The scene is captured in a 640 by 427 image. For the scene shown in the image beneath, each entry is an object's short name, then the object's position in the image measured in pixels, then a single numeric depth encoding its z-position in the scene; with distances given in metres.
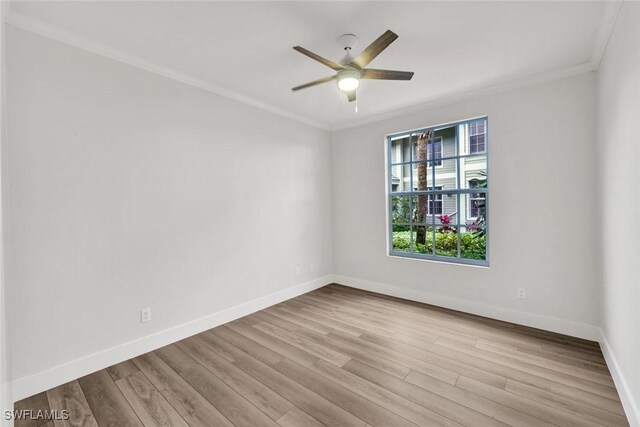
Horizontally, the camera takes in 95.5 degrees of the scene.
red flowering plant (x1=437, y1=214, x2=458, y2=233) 3.88
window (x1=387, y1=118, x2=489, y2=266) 3.63
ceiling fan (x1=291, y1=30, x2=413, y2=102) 2.15
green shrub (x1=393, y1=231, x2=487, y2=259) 3.80
